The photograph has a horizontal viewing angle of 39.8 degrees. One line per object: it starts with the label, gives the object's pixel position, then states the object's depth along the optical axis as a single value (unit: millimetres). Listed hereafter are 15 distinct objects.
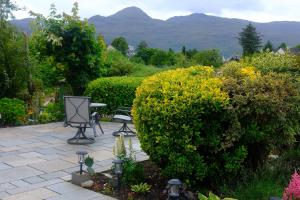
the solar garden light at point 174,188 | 3621
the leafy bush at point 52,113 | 9742
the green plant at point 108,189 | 4420
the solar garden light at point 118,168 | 4387
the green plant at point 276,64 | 5359
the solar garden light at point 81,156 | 4699
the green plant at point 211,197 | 2746
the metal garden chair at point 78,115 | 7035
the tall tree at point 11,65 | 9766
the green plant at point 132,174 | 4508
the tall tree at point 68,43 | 10391
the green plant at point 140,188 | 4277
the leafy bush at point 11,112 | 8812
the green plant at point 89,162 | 4664
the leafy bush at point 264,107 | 4316
